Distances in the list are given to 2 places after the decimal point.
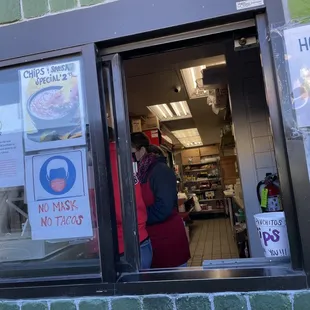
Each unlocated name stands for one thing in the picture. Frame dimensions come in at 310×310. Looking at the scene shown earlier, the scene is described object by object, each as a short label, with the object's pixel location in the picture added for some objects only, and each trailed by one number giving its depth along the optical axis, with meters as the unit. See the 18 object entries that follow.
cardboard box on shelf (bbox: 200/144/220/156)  13.09
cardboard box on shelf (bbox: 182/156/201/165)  13.21
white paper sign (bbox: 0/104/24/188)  1.62
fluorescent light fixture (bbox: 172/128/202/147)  8.30
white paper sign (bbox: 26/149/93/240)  1.54
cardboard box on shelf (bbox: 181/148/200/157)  13.24
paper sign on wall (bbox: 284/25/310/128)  1.29
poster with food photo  1.57
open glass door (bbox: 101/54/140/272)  1.51
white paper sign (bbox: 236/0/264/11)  1.35
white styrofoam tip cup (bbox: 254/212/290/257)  1.38
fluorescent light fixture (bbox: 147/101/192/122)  5.01
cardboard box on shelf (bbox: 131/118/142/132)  4.98
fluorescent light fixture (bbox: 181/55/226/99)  3.27
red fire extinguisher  2.22
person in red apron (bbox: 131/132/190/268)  2.19
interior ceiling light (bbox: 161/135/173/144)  7.00
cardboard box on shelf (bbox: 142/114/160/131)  5.31
